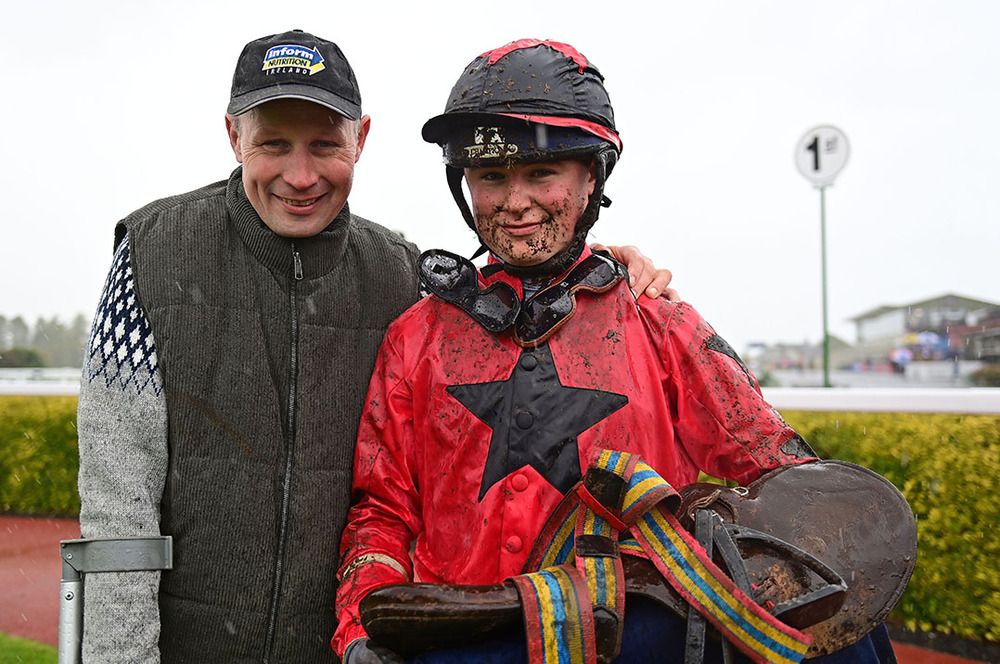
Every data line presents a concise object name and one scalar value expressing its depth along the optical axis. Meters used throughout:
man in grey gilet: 2.00
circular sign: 8.69
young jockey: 1.91
